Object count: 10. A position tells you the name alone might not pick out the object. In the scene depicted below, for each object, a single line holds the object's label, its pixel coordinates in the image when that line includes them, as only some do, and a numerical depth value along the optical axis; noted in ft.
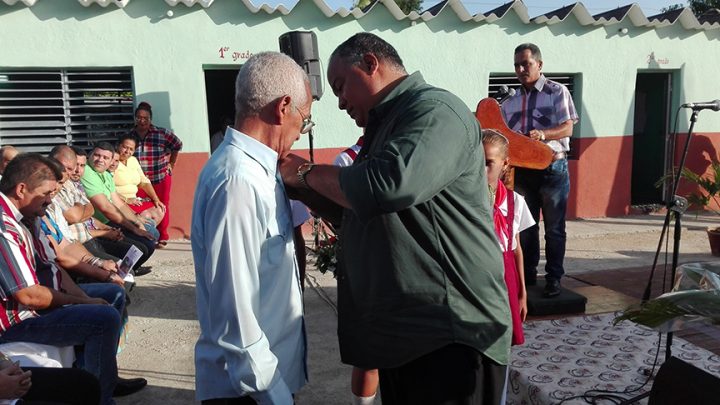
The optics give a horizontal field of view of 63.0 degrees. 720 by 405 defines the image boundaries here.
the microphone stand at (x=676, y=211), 12.23
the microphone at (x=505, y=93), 15.05
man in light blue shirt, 5.13
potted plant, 22.68
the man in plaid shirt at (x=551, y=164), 15.35
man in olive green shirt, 5.21
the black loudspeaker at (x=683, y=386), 6.75
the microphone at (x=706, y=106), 12.87
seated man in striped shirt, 9.23
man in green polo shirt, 17.71
